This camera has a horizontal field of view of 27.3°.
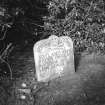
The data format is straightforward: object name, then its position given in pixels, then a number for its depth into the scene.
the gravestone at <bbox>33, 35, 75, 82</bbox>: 3.87
